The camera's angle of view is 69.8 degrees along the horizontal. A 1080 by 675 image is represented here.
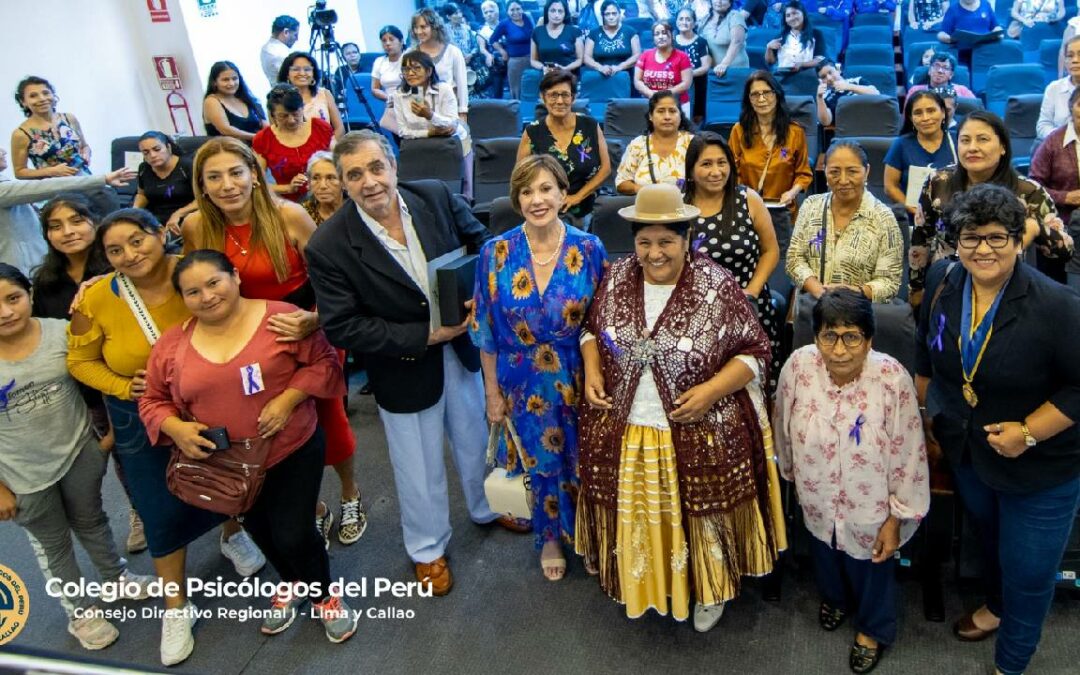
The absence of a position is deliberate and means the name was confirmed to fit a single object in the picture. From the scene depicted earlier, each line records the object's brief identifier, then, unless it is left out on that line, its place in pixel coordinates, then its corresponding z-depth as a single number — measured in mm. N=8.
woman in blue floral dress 2270
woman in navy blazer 1764
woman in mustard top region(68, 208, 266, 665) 2309
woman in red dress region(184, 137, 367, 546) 2369
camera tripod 6766
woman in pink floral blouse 1977
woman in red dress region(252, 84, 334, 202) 3973
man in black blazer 2312
